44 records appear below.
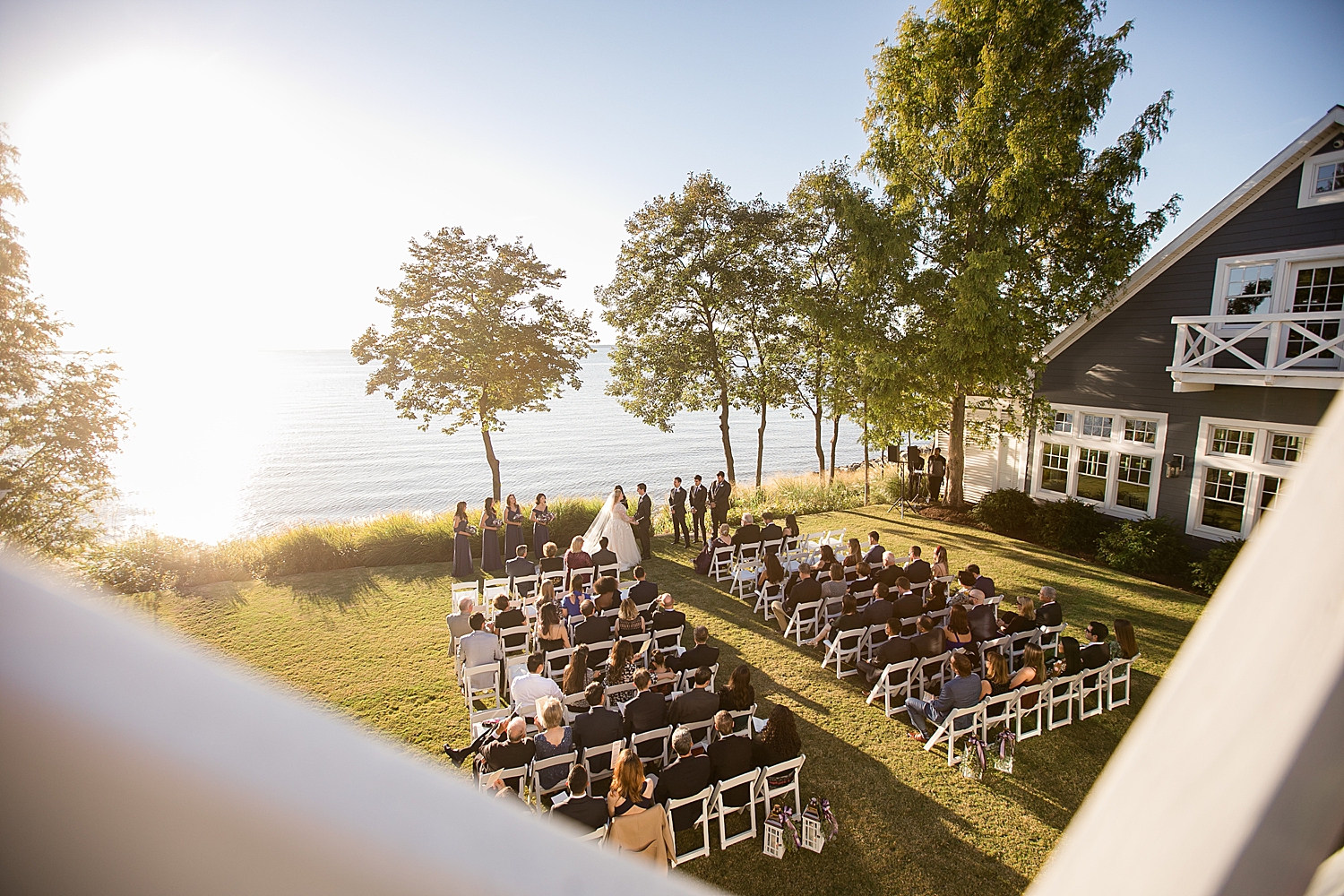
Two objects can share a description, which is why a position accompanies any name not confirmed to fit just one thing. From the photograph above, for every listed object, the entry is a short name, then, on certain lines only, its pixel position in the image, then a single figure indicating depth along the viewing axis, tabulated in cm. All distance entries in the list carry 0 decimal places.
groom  1664
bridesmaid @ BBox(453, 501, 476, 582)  1539
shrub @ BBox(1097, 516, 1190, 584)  1554
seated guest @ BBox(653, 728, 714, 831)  664
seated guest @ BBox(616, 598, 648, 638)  968
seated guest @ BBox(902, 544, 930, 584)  1166
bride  1555
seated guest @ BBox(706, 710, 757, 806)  693
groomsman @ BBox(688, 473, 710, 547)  1756
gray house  1391
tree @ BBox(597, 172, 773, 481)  2477
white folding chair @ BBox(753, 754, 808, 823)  697
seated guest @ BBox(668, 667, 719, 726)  775
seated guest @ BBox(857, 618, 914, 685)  942
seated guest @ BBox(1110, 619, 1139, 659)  955
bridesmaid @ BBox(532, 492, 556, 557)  1590
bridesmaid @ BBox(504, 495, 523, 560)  1545
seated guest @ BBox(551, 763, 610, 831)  586
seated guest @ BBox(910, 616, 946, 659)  938
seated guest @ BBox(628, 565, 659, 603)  1096
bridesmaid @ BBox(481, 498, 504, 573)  1545
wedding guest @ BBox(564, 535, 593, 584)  1224
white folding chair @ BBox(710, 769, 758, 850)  674
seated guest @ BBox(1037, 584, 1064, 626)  1023
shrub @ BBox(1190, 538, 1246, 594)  1397
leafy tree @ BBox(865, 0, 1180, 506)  1628
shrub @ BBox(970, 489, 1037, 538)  1911
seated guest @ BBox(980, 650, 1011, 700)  866
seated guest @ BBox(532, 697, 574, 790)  705
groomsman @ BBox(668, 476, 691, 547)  1775
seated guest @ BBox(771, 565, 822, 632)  1151
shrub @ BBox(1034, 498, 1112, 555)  1745
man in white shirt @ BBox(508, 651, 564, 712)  816
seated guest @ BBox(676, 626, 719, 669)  887
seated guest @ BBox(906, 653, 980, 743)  835
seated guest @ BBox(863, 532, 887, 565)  1291
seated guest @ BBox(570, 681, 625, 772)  731
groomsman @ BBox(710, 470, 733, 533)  1755
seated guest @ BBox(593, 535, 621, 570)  1269
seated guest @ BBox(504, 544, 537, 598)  1215
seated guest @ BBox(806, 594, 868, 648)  1051
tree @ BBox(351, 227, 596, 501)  2069
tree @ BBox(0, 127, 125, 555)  1317
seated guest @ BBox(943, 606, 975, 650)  960
